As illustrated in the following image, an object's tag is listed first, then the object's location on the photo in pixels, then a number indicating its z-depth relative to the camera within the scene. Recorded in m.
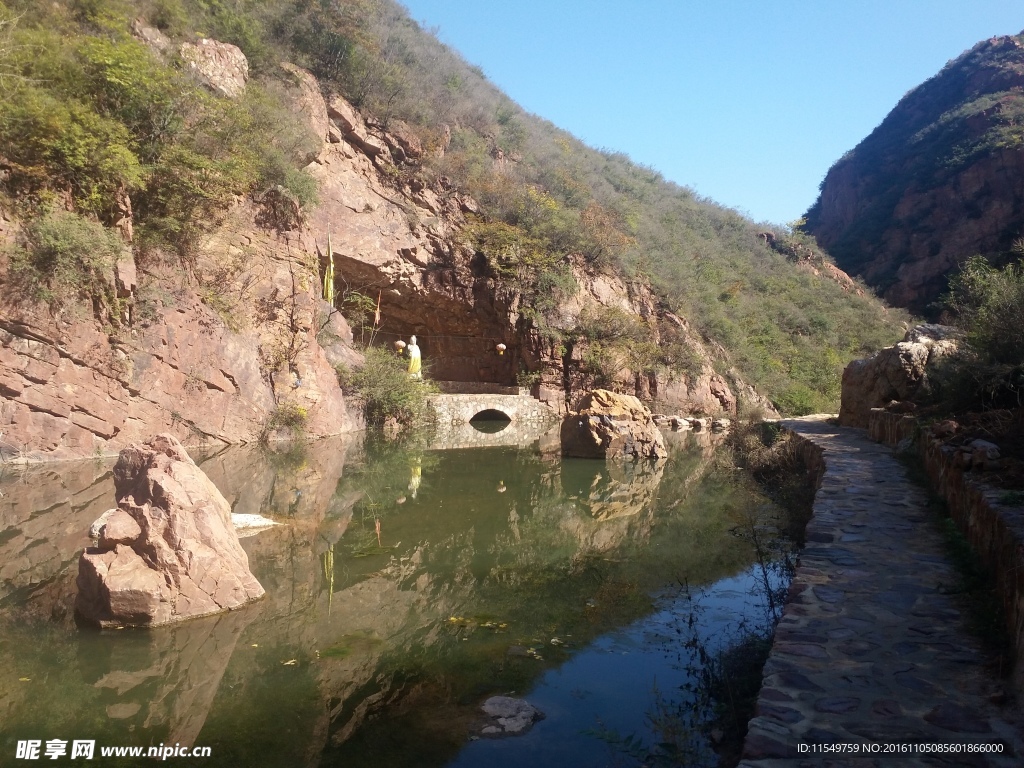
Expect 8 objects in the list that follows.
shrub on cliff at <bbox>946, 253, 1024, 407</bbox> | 7.61
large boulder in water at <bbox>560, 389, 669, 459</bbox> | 15.53
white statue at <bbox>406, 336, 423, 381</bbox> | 22.84
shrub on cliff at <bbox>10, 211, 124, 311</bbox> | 12.27
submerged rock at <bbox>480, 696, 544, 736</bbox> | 4.12
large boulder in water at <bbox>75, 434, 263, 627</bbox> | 5.30
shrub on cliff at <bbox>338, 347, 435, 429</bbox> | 20.05
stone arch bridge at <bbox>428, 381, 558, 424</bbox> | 23.28
